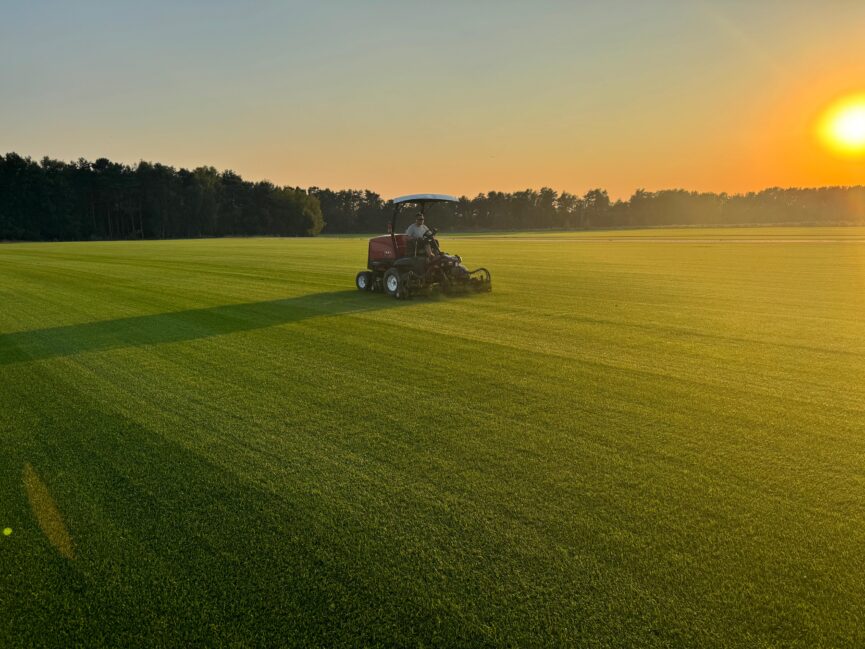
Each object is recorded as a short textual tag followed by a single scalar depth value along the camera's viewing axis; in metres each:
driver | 14.24
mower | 14.16
